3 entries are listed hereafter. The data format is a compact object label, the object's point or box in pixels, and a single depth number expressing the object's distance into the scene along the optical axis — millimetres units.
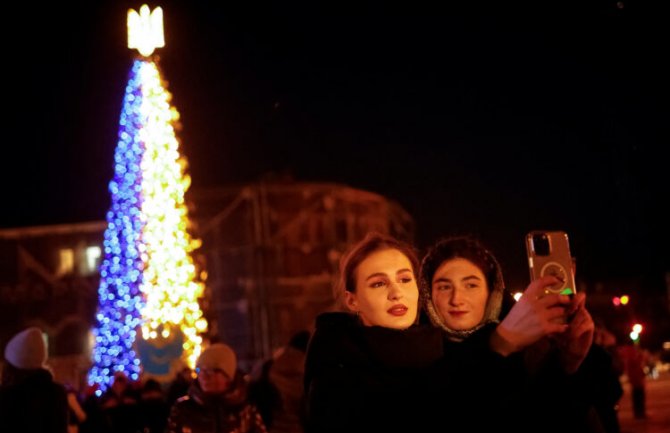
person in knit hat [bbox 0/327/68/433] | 6633
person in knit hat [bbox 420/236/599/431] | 2578
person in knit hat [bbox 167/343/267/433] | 6223
